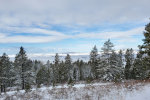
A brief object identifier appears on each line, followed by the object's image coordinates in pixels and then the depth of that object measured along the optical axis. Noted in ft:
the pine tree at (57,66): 158.69
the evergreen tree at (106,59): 95.96
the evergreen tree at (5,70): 104.39
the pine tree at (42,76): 169.05
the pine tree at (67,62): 161.43
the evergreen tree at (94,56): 133.18
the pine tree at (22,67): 95.04
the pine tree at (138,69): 117.80
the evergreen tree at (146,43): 52.31
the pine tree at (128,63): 137.39
